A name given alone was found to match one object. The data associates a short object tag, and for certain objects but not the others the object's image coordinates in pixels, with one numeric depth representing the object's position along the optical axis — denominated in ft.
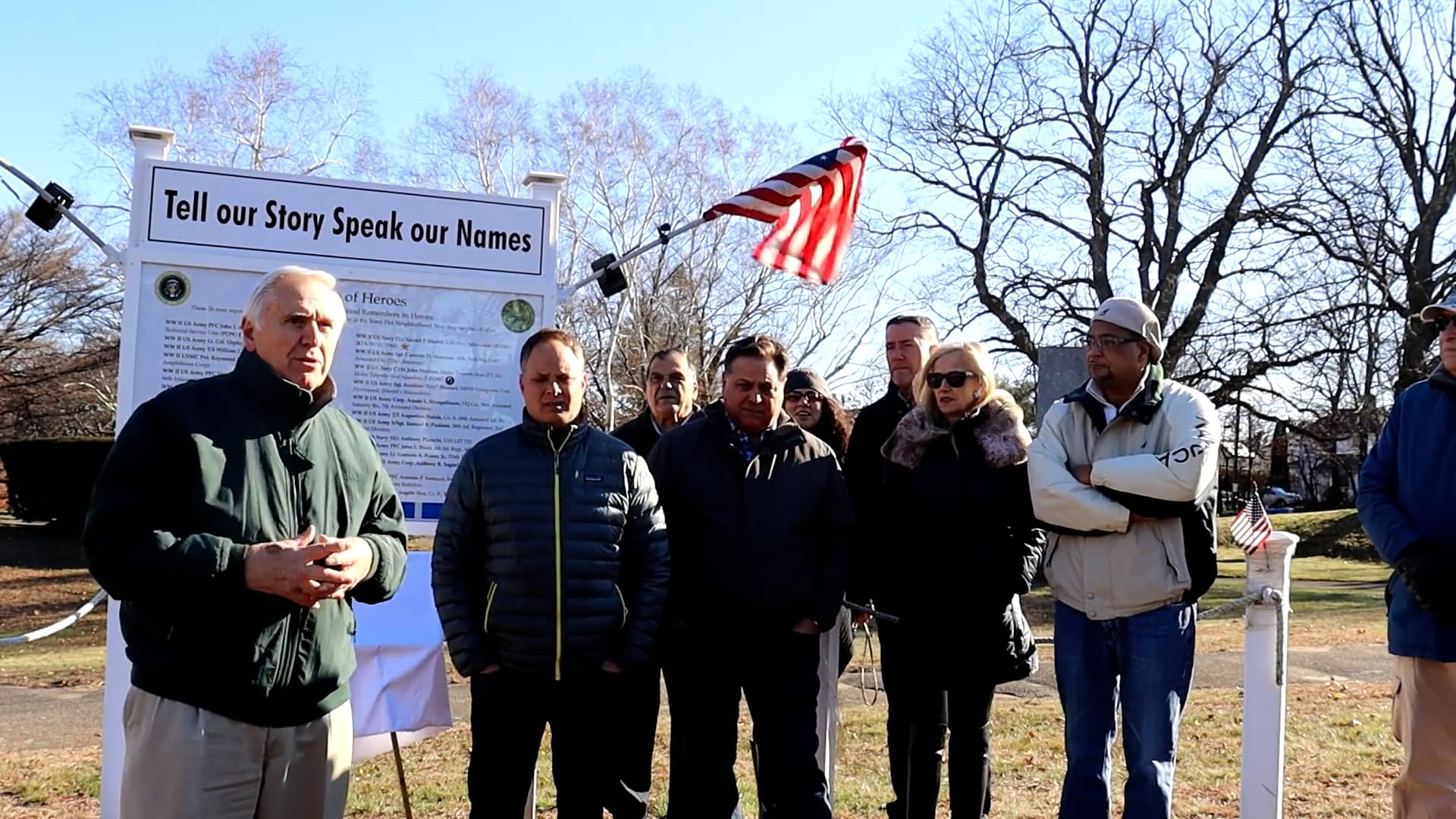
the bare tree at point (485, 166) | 89.97
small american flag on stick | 15.67
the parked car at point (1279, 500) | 183.93
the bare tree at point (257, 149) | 82.07
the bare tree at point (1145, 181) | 74.84
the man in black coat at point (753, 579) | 13.98
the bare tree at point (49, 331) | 105.50
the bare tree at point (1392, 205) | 67.72
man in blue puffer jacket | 12.60
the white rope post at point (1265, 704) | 14.94
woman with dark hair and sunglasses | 17.99
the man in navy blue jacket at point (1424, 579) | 13.34
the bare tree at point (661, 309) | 90.53
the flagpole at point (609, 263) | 18.60
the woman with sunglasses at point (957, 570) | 14.48
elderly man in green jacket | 9.23
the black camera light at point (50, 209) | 16.76
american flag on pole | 19.60
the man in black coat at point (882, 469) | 15.14
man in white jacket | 13.38
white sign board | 15.88
